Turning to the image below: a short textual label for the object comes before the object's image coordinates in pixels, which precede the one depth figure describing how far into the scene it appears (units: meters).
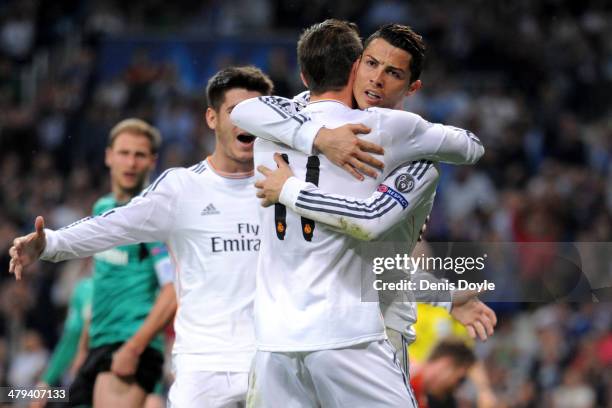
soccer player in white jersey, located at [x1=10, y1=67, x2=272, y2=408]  9.83
